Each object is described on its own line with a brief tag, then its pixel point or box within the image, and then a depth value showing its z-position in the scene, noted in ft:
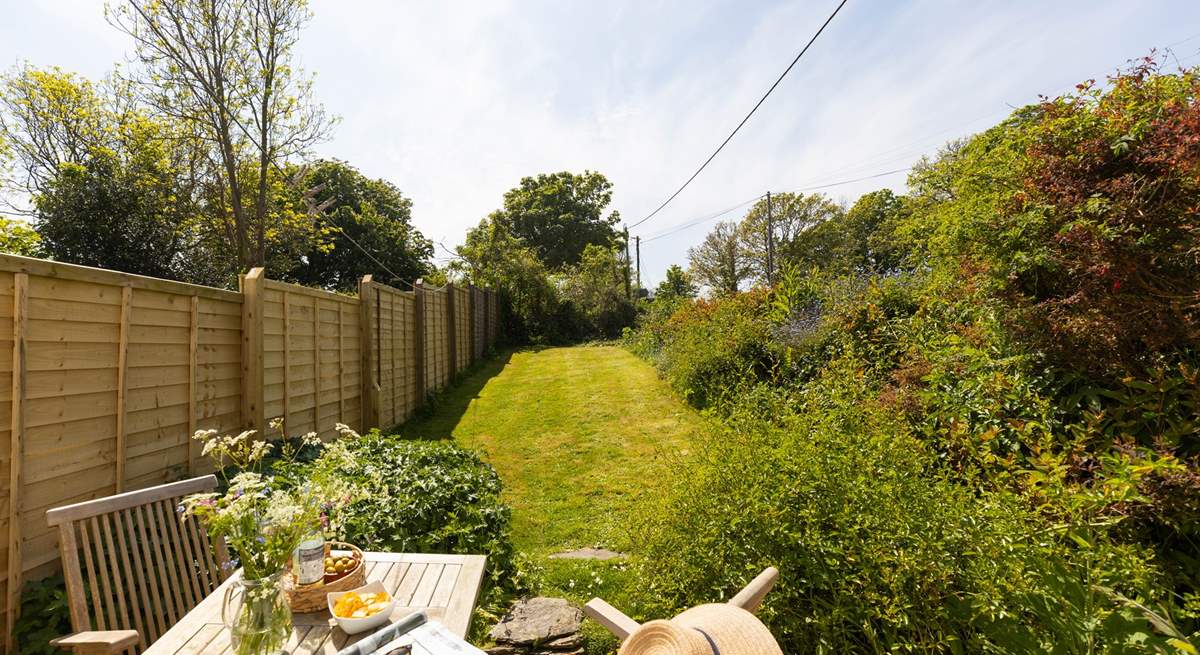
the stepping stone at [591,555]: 11.26
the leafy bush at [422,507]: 9.50
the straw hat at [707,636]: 3.04
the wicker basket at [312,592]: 5.27
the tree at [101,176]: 33.71
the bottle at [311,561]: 5.19
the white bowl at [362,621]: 4.88
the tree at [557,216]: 95.86
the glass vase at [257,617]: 3.94
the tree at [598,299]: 64.23
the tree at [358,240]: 69.51
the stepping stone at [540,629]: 8.18
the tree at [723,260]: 82.33
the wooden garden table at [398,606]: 4.83
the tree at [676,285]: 75.00
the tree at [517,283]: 59.31
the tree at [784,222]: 81.05
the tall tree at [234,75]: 22.84
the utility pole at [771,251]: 74.74
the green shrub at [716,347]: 21.93
